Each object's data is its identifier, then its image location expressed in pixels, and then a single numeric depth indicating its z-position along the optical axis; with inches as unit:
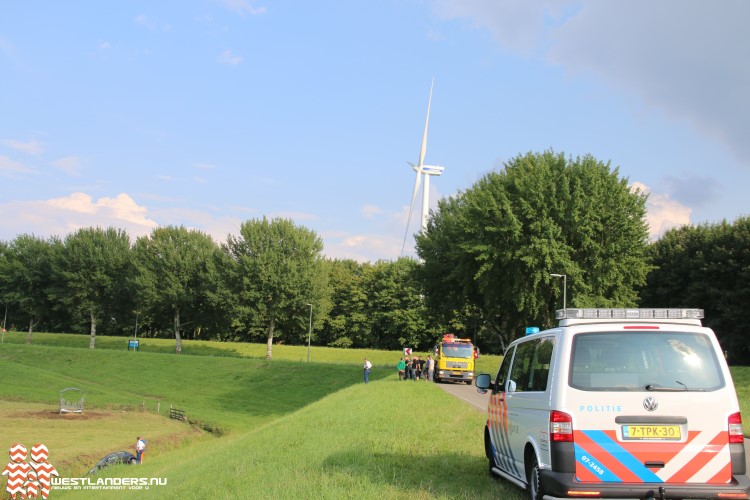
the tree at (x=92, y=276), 3533.5
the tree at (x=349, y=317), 3927.2
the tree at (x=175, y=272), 3393.2
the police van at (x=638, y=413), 264.4
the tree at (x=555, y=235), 1736.0
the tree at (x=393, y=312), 3730.3
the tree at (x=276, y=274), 3070.9
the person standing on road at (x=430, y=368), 1651.7
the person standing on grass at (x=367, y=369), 1750.5
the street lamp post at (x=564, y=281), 1656.0
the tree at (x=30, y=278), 3772.1
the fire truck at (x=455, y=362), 1579.7
